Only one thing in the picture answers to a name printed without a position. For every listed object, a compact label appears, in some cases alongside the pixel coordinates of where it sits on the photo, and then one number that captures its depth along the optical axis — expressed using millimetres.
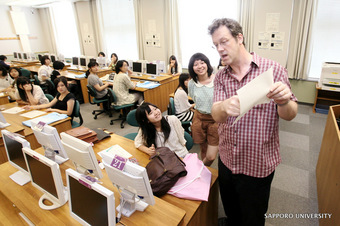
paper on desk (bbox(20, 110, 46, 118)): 3020
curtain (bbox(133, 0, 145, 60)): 6952
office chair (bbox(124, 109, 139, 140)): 2733
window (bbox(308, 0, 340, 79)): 4257
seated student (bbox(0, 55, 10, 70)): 7395
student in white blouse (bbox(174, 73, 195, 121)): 2998
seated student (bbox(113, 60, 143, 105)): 4246
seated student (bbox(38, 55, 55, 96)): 5875
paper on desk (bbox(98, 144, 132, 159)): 1991
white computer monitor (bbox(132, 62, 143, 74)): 5535
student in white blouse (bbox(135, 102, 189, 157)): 1986
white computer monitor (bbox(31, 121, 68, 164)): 1635
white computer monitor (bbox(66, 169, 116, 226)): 1021
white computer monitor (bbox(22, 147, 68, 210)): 1289
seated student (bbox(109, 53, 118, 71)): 6579
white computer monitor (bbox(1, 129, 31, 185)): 1610
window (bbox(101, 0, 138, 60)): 7616
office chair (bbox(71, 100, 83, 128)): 3248
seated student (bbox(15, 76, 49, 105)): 3273
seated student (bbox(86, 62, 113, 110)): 4527
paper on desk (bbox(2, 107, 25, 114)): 3204
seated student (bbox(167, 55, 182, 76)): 5648
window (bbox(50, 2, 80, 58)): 9461
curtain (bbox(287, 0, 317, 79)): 4289
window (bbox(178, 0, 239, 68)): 5457
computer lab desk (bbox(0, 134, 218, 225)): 1227
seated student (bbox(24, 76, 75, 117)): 3158
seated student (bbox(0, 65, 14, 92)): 4745
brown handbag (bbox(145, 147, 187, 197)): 1427
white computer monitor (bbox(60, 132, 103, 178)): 1362
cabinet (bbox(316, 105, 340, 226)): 1622
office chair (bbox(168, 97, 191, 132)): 3096
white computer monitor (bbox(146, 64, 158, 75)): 5227
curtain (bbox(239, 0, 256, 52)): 4832
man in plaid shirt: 1086
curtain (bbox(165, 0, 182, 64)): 6168
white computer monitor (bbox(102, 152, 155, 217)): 1096
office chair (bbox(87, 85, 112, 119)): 4534
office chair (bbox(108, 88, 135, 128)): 4270
